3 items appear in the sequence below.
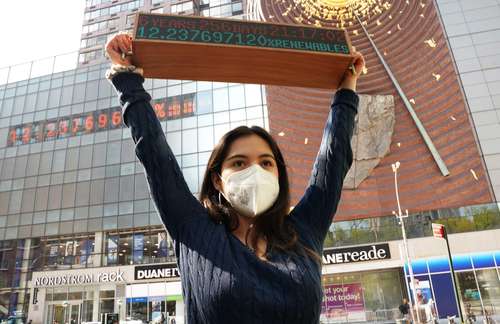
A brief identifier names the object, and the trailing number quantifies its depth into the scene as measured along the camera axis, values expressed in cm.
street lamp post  2478
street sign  1189
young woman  138
